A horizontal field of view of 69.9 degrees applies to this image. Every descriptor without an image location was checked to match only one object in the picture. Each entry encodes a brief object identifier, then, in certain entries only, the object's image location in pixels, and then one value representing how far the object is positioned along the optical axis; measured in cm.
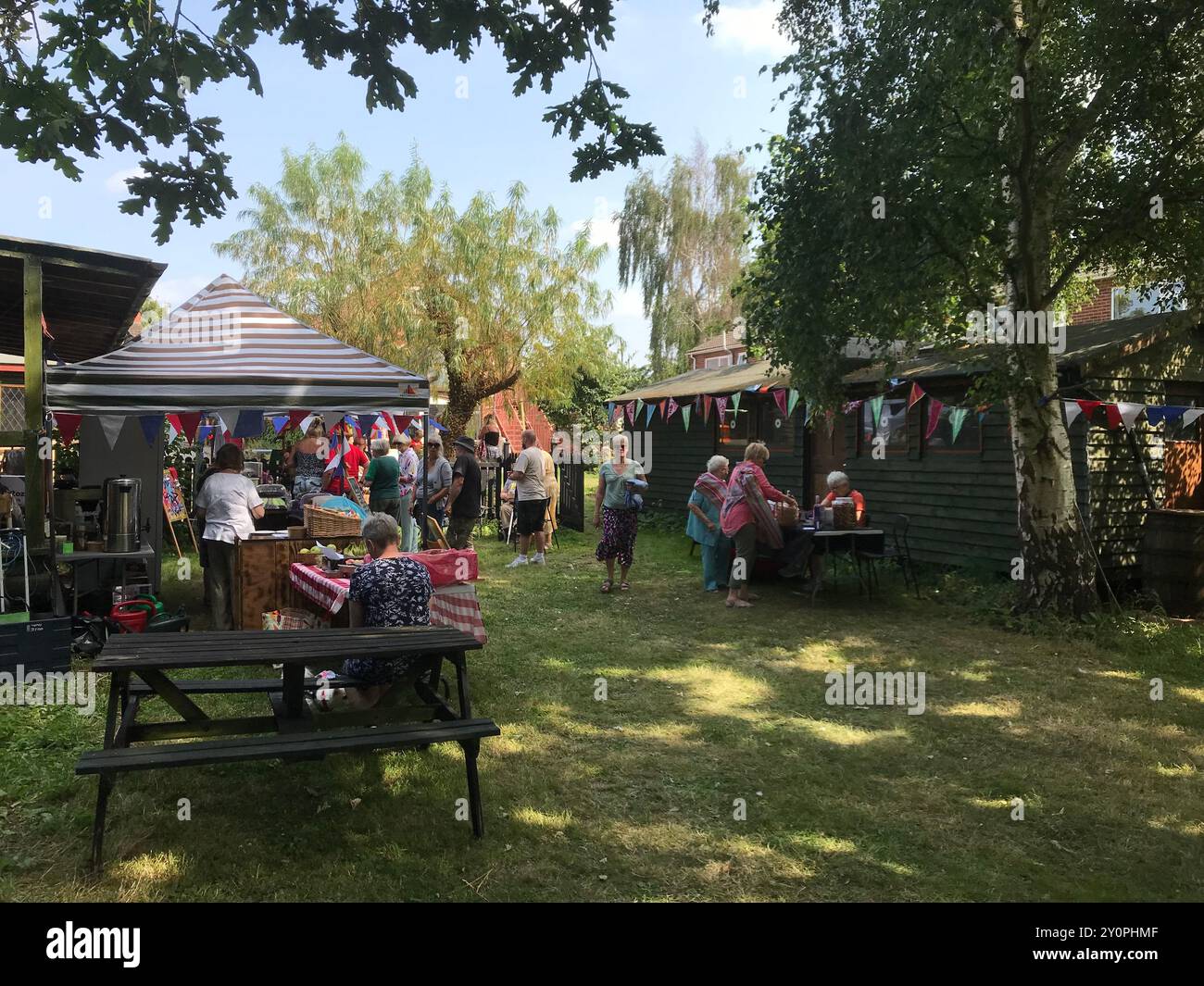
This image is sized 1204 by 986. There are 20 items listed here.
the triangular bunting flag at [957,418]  1048
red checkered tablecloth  616
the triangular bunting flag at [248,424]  730
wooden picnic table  340
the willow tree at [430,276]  2250
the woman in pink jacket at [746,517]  916
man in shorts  1152
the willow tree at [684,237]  3284
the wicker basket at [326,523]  738
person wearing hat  1079
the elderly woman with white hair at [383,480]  1030
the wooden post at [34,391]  620
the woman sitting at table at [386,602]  461
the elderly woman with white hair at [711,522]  979
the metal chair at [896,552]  965
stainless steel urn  724
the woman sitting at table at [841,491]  973
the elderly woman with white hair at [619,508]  959
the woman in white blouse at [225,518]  701
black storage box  574
